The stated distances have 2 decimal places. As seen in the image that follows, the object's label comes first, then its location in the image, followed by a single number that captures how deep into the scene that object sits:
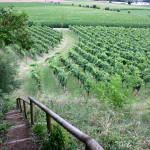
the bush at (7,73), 10.22
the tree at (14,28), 8.84
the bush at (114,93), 6.94
